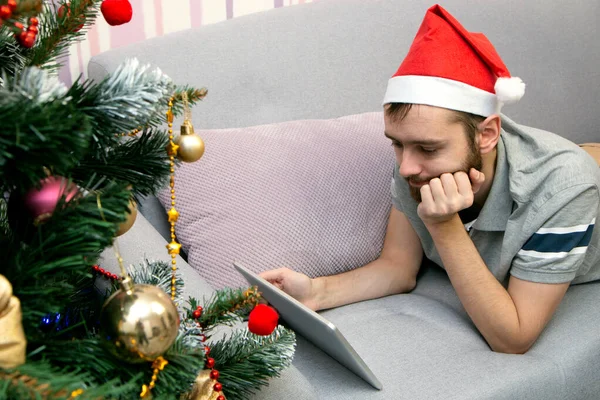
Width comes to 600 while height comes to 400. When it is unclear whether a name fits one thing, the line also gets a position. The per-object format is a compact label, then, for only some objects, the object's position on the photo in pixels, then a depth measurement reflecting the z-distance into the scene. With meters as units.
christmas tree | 0.56
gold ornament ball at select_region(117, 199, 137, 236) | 0.71
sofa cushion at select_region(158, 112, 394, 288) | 1.39
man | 1.25
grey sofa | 1.17
